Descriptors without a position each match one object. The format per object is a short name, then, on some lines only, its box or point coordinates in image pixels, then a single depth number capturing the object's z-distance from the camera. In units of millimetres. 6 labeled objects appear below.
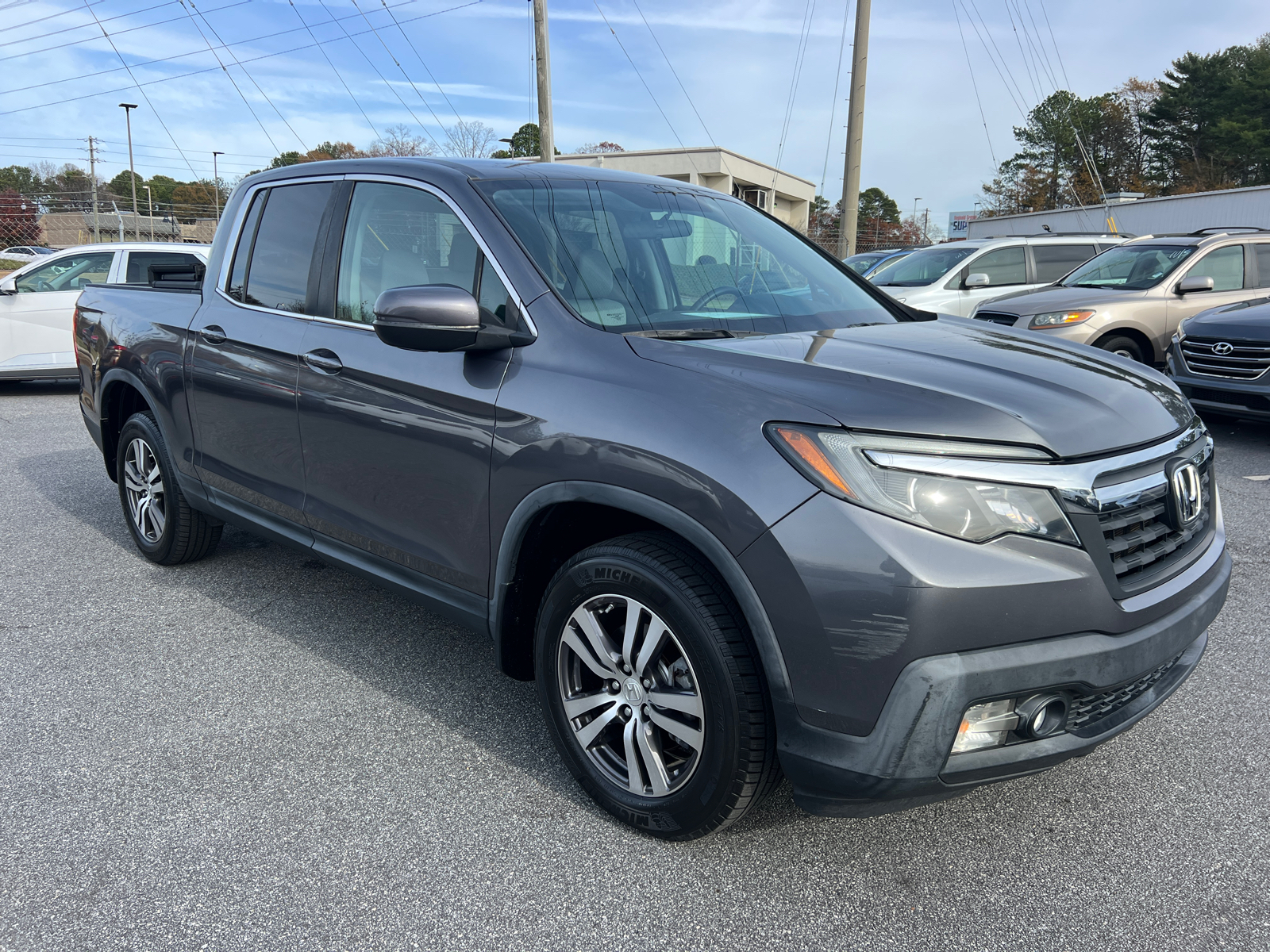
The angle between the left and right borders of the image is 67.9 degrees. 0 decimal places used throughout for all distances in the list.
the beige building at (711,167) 39438
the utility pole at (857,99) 16938
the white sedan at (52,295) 10562
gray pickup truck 2061
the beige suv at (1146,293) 9078
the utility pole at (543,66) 18000
